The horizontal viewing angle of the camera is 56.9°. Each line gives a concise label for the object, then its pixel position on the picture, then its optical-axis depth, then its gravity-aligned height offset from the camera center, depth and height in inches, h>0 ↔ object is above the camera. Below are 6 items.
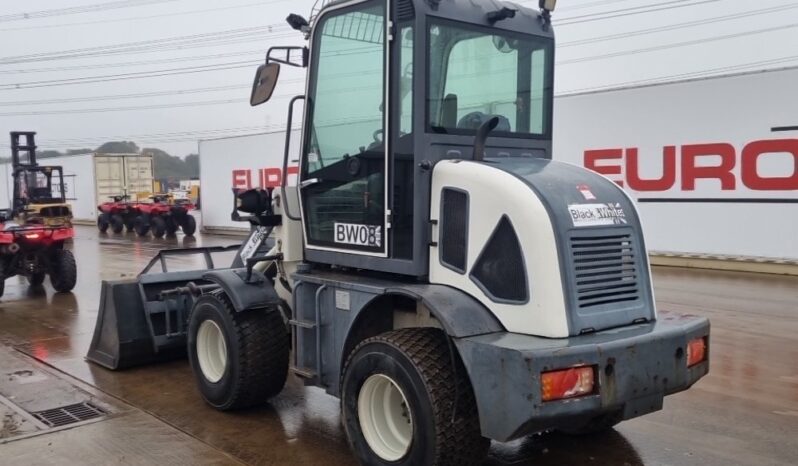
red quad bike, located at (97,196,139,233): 1098.1 -57.9
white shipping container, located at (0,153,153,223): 1259.8 +0.2
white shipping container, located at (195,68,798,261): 510.6 +15.9
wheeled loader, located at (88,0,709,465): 146.5 -20.1
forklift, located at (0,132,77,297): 454.3 -49.1
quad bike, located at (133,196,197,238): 1010.1 -57.9
